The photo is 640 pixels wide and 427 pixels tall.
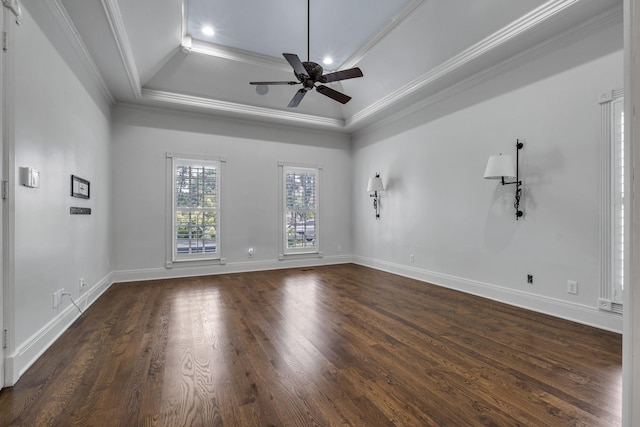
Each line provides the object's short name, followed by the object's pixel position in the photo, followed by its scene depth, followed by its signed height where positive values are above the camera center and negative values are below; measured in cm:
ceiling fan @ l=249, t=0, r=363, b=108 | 332 +158
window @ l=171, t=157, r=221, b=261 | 558 +8
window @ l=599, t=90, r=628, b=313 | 290 +13
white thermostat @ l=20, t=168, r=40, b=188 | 223 +27
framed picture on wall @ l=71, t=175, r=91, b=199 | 327 +30
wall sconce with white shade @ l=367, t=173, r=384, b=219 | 593 +56
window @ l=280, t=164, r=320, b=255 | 649 +10
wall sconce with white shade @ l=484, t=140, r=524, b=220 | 365 +53
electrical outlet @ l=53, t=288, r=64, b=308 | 281 -78
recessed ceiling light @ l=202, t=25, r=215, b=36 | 438 +265
